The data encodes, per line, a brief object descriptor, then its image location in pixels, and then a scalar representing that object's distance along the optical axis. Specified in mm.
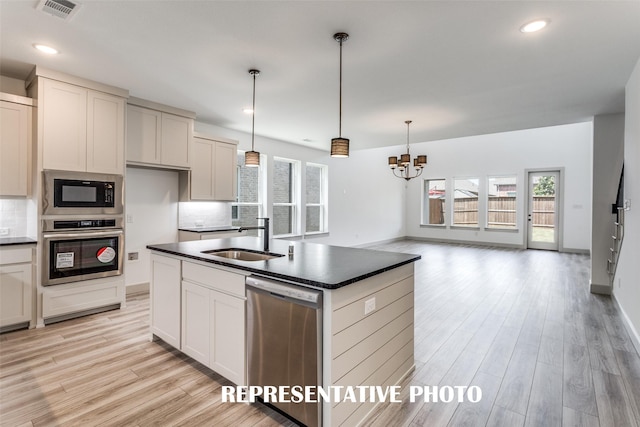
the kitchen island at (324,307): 1697
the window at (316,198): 7613
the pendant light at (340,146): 2592
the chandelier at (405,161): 5252
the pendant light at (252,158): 3461
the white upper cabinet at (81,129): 3268
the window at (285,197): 6715
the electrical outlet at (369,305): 1889
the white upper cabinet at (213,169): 4824
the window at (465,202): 10188
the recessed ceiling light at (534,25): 2334
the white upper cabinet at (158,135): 4070
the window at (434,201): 10867
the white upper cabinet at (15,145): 3166
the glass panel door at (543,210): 8711
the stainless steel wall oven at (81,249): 3309
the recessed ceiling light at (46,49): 2799
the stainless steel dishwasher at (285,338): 1688
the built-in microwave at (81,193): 3299
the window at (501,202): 9398
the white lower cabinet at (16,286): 3082
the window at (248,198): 5941
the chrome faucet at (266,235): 2674
